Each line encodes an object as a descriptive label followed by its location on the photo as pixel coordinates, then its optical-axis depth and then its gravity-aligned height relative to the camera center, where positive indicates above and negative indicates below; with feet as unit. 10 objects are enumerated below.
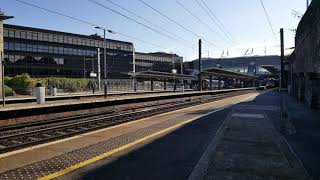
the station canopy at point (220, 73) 157.57 +9.96
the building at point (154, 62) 254.70 +27.27
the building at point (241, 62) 317.98 +32.60
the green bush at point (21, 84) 114.06 +1.06
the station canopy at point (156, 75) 142.95 +7.26
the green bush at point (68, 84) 142.44 +1.33
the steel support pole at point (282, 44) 95.45 +18.87
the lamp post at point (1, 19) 108.86 +31.41
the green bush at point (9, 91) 101.45 -2.19
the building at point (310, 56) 48.07 +7.37
